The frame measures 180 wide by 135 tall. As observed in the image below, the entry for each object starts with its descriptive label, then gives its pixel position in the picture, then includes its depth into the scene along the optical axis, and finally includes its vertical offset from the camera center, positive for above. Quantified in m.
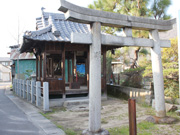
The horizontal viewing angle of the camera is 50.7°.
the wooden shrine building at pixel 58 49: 10.38 +1.57
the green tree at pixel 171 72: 8.84 +0.03
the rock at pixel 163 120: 6.34 -1.61
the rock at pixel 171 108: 8.02 -1.52
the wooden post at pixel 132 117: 3.33 -0.78
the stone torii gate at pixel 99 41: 5.25 +1.00
